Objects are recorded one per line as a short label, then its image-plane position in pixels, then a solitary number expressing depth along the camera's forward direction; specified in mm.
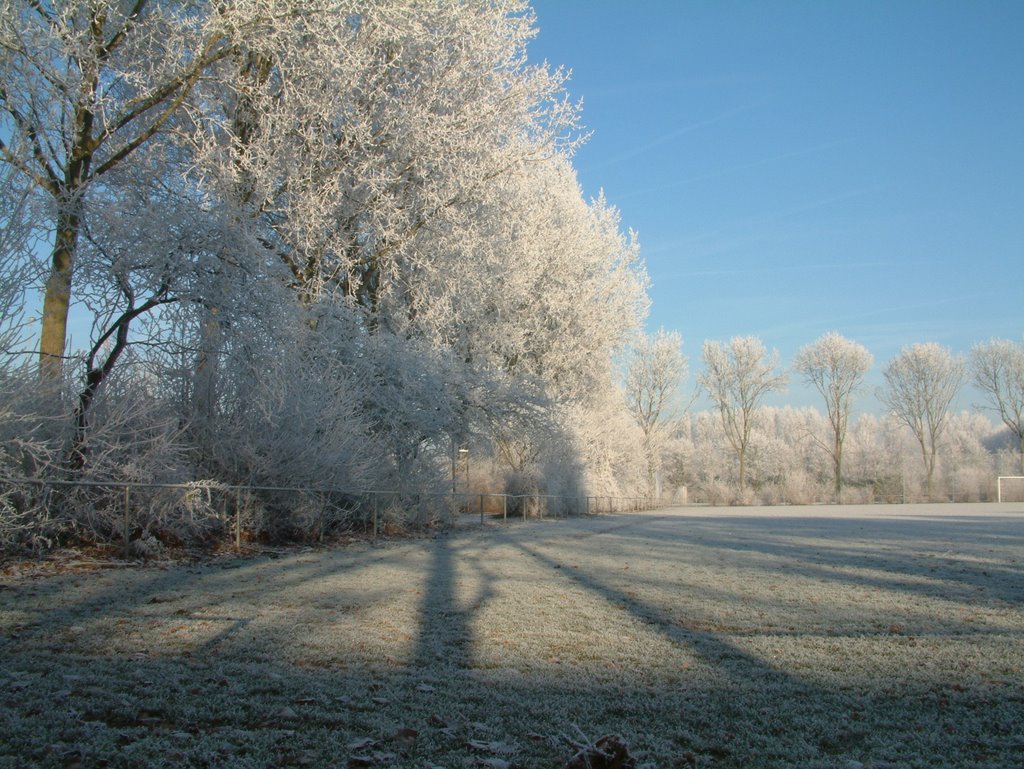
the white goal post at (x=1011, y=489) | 57688
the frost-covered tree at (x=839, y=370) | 65938
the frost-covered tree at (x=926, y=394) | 66375
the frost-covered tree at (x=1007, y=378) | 64438
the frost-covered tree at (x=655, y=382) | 49094
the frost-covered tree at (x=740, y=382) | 65438
